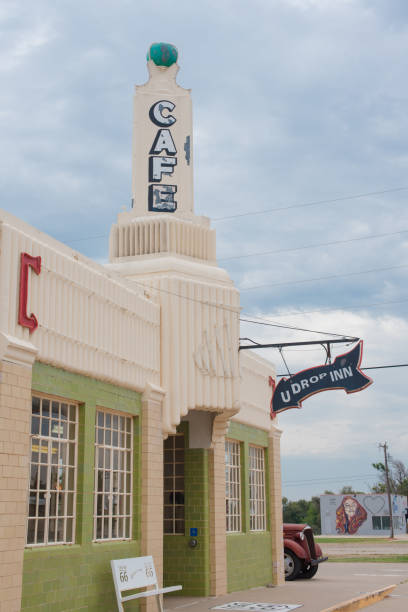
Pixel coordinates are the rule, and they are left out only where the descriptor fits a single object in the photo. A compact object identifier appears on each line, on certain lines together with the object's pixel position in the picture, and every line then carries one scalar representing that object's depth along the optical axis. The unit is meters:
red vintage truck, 22.09
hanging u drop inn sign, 16.09
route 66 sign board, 11.95
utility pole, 63.71
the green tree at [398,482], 91.62
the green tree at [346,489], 109.75
